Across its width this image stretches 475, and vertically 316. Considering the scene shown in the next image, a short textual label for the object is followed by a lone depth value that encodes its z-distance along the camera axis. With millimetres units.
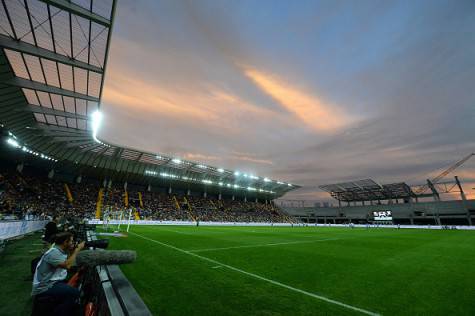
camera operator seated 3158
